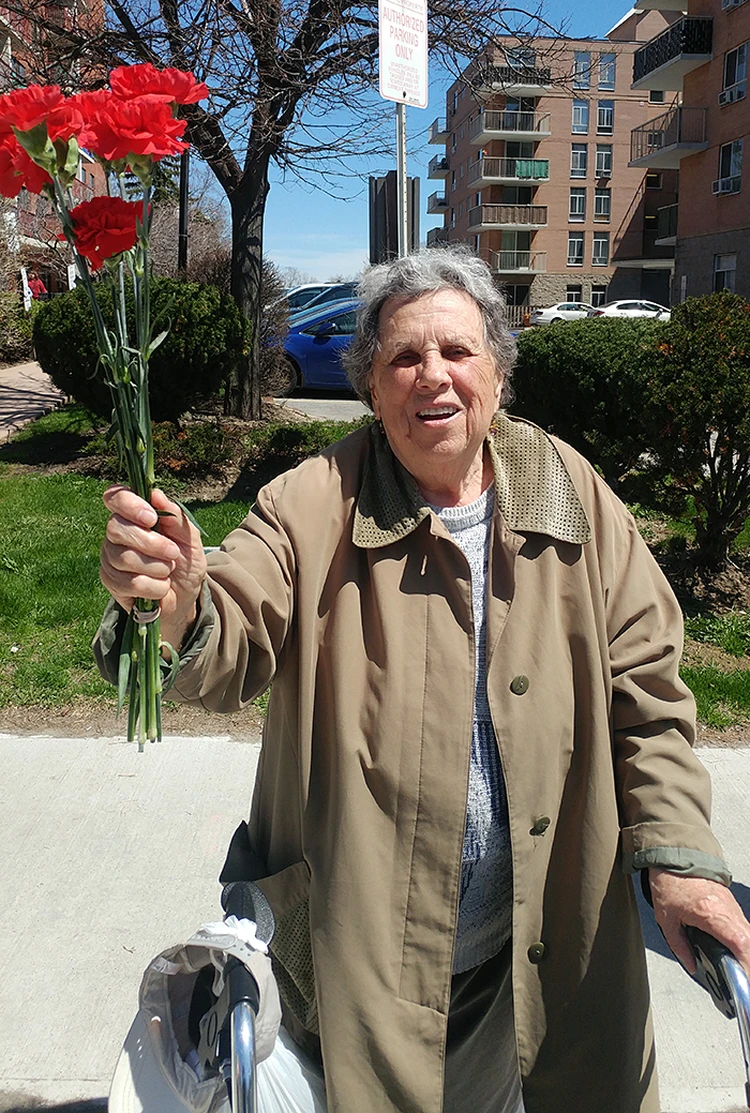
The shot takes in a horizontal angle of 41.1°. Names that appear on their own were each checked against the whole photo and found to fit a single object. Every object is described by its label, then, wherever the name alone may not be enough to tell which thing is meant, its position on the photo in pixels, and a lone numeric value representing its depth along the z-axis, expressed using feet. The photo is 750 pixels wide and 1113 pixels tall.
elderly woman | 5.62
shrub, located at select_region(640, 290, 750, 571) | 17.06
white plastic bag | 5.65
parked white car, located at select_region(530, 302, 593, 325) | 136.56
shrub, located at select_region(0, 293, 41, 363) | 68.08
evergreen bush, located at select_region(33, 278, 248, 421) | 28.66
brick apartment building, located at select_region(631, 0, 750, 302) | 108.78
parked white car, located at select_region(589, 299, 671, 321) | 129.90
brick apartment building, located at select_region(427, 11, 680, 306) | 192.34
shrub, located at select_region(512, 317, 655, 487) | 21.72
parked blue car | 46.52
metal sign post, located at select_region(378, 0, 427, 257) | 16.37
